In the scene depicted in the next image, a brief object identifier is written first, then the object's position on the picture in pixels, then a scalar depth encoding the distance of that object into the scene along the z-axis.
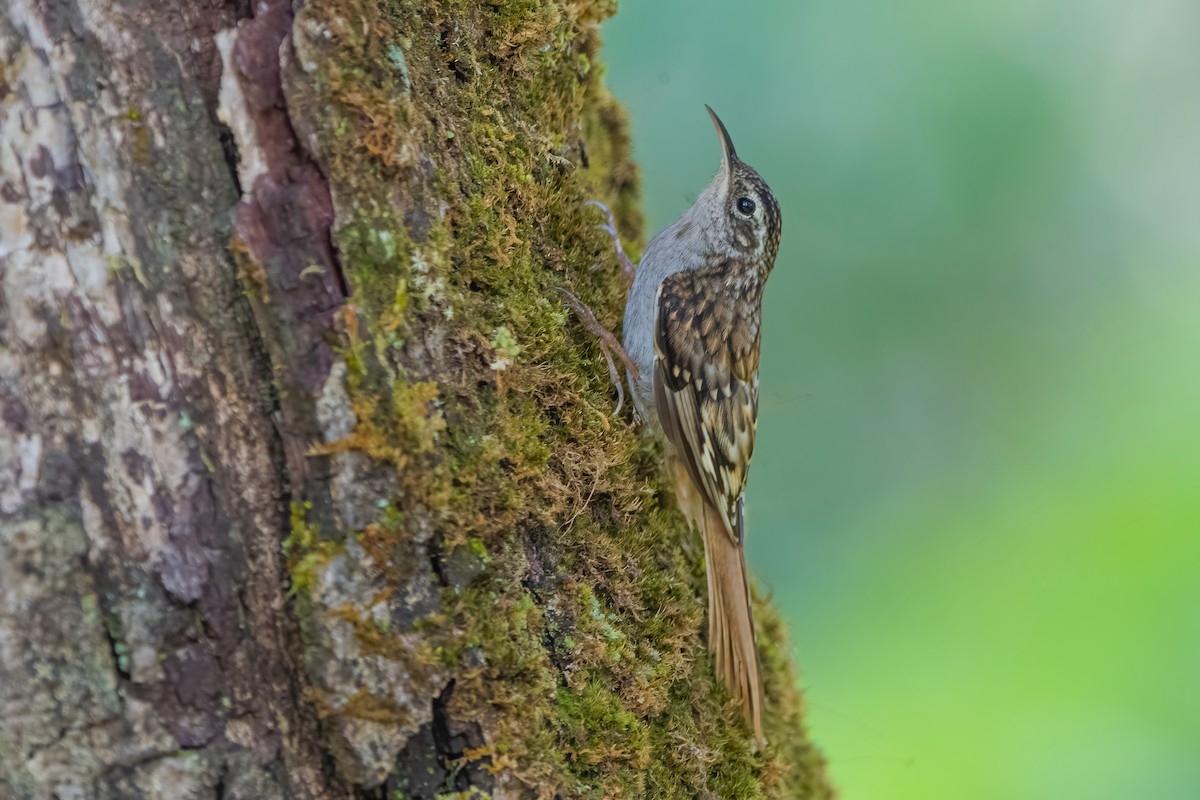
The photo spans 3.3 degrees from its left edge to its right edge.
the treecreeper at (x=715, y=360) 4.76
